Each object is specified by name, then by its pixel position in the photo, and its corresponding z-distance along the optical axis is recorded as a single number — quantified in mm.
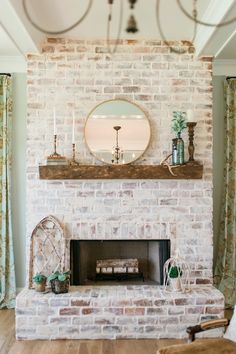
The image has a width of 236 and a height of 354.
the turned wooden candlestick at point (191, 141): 3889
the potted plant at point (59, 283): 3641
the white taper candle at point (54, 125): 3961
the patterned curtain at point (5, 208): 4301
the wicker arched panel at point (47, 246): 3920
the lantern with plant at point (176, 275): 3719
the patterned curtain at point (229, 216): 4344
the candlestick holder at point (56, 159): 3834
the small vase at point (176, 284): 3721
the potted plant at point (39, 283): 3689
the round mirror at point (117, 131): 3957
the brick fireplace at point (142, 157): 3967
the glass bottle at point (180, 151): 3865
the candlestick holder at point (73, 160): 3922
